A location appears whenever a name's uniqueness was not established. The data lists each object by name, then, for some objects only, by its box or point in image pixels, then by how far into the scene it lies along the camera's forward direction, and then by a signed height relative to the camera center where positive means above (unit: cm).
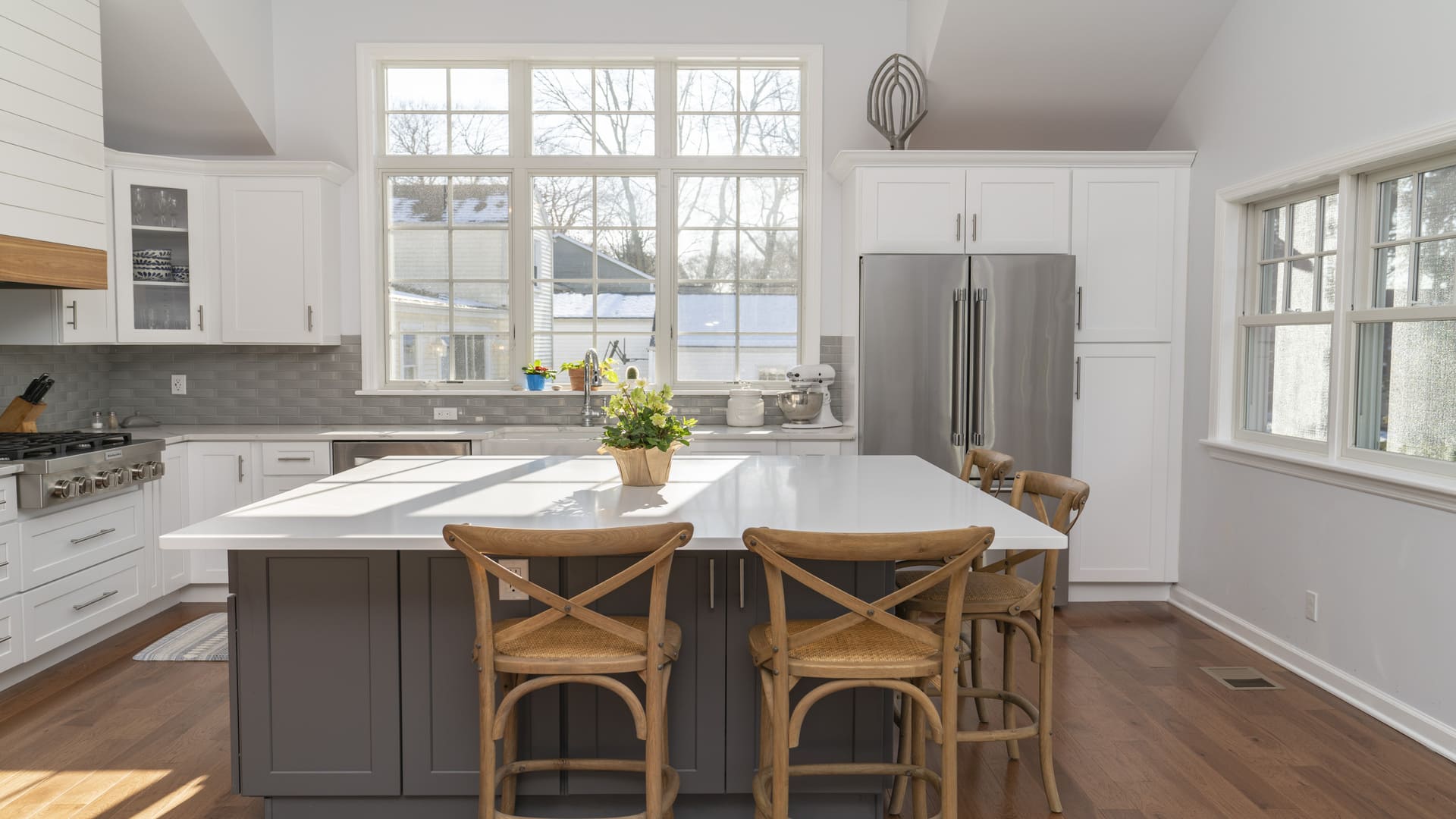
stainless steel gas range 354 -38
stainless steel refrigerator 456 +13
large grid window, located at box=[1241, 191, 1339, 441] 386 +26
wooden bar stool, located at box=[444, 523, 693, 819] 198 -62
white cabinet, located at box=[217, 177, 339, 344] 491 +62
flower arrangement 289 -19
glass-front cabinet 470 +58
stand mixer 500 -14
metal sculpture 490 +152
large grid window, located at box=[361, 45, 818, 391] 539 +93
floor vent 363 -121
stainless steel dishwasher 476 -39
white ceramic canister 518 -18
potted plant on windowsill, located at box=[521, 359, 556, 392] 532 -1
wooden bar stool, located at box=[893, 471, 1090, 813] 260 -64
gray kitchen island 242 -81
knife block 432 -21
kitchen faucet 517 -4
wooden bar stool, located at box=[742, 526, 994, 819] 197 -63
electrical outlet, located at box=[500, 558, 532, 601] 238 -50
